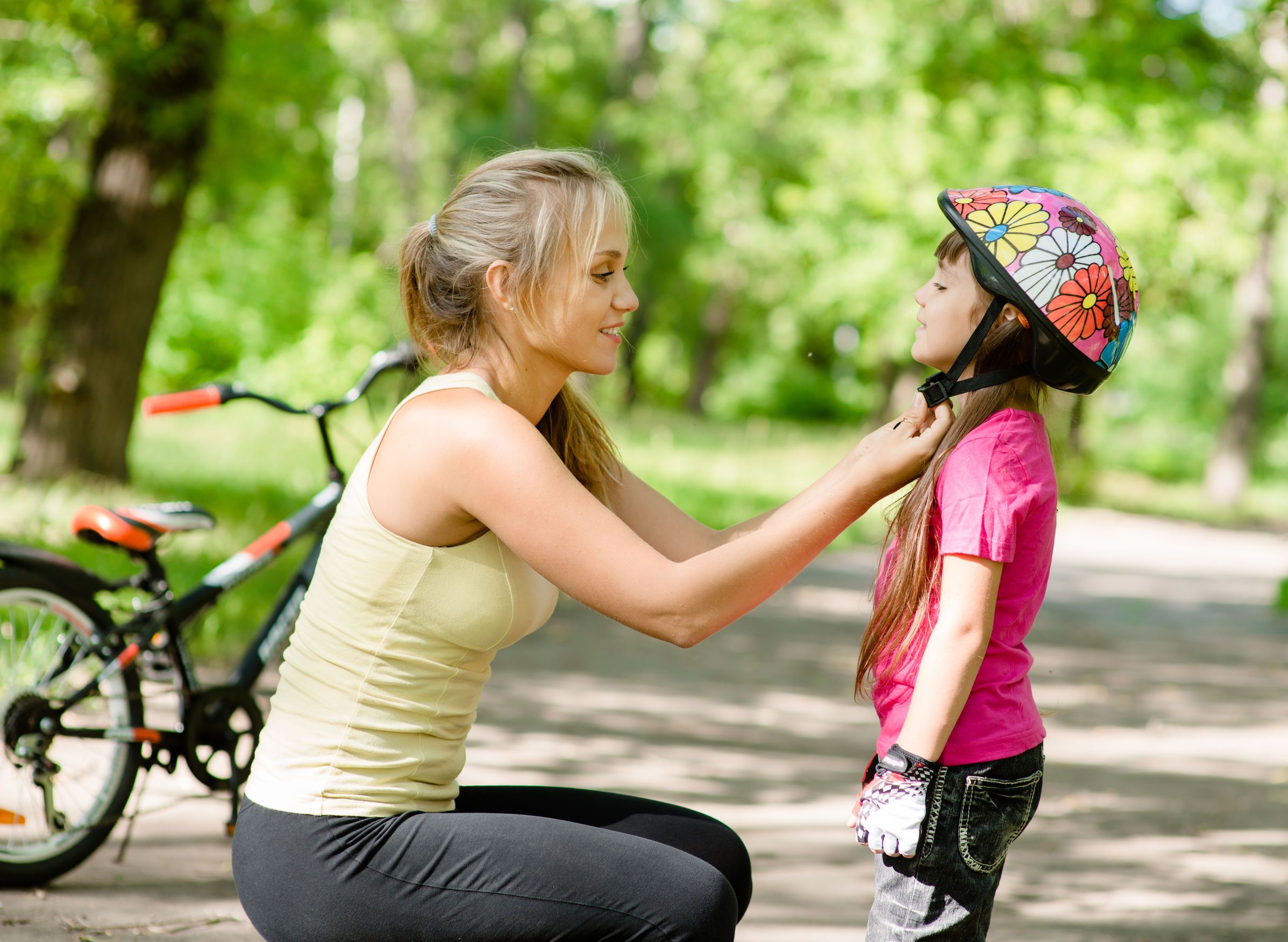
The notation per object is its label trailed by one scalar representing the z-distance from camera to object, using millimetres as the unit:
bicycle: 6445
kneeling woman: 4133
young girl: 4367
